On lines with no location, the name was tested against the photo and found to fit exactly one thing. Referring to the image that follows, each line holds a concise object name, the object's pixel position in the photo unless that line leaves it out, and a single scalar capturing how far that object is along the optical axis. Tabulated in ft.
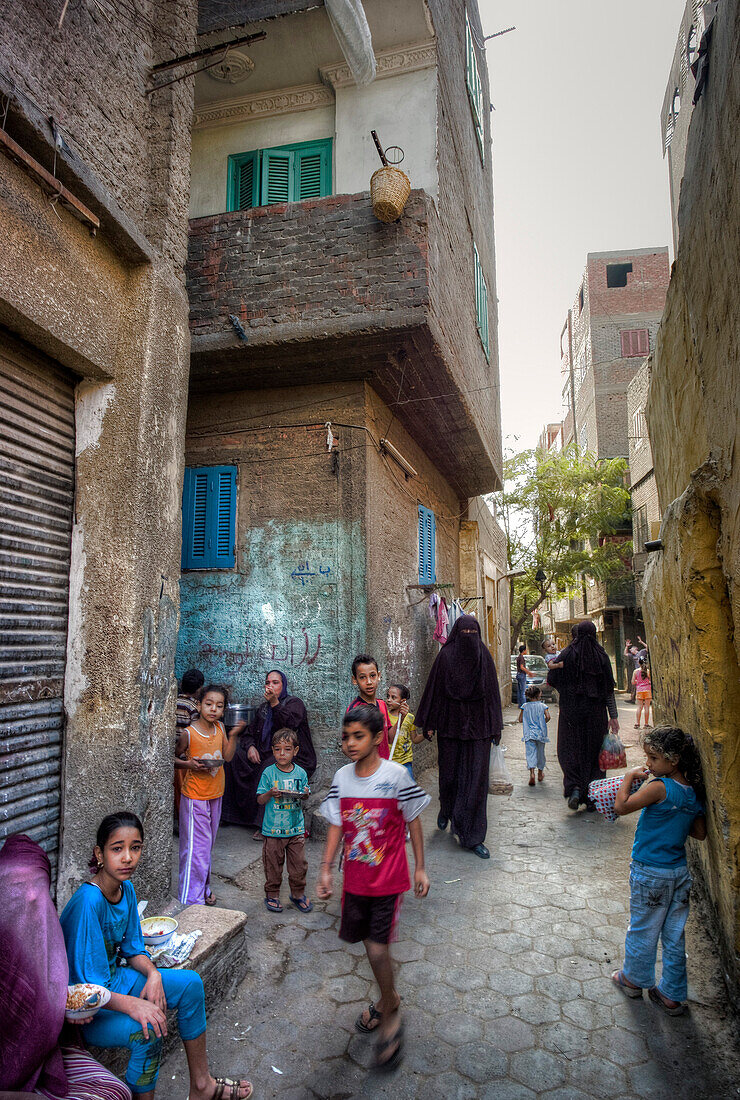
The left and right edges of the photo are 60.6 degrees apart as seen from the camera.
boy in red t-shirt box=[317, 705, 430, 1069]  9.64
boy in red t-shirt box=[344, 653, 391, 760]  15.10
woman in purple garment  5.97
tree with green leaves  68.85
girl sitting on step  7.23
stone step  9.85
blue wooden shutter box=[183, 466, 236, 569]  22.02
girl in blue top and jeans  10.18
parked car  60.58
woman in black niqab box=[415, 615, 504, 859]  18.56
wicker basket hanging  18.55
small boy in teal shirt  13.94
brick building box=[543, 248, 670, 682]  87.51
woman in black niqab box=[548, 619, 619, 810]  21.86
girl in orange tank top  13.32
